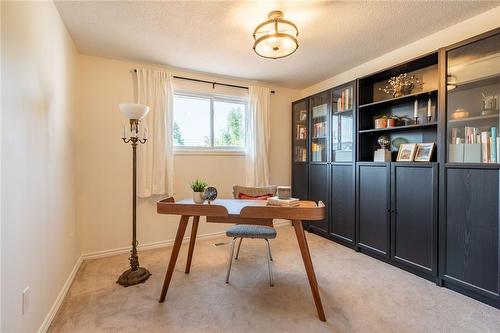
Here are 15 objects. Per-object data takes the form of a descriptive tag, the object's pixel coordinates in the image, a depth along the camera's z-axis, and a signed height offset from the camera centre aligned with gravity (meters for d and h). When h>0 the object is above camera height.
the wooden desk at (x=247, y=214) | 1.69 -0.37
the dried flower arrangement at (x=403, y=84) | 2.64 +0.88
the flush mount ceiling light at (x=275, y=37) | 2.01 +1.06
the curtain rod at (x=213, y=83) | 3.32 +1.19
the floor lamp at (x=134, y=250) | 2.17 -0.84
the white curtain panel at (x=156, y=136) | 3.01 +0.36
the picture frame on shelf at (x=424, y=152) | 2.31 +0.12
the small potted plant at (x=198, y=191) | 2.04 -0.24
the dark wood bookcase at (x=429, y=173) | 1.91 -0.09
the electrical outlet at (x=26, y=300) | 1.33 -0.78
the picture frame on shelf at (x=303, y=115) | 3.92 +0.81
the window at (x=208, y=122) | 3.42 +0.63
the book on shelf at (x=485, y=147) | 1.91 +0.13
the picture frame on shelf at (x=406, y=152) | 2.48 +0.12
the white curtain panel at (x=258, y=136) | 3.76 +0.43
